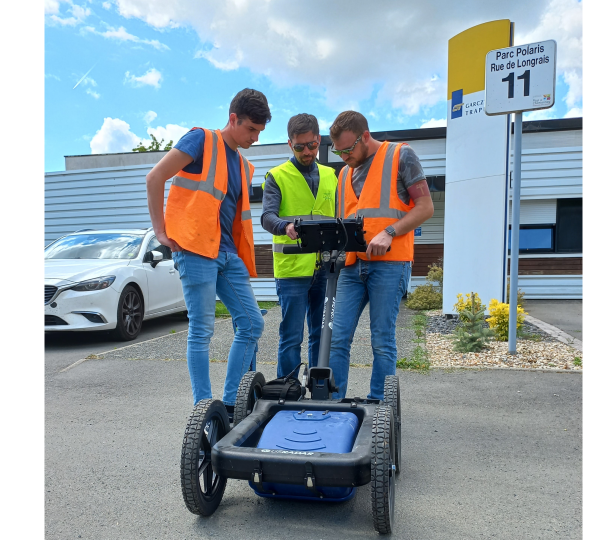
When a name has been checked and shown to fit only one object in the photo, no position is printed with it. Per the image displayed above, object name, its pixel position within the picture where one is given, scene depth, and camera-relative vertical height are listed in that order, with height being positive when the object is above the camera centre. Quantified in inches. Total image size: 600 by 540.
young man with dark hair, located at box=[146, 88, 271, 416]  122.4 +8.5
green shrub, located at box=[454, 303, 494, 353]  230.8 -33.6
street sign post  222.7 +77.6
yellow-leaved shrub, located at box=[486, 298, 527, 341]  248.8 -28.8
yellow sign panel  307.7 +132.0
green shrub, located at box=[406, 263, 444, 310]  415.8 -28.9
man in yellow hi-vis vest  142.0 +4.6
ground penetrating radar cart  79.6 -30.7
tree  1642.5 +372.7
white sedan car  262.2 -12.7
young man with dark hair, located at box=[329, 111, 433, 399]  122.1 +8.1
